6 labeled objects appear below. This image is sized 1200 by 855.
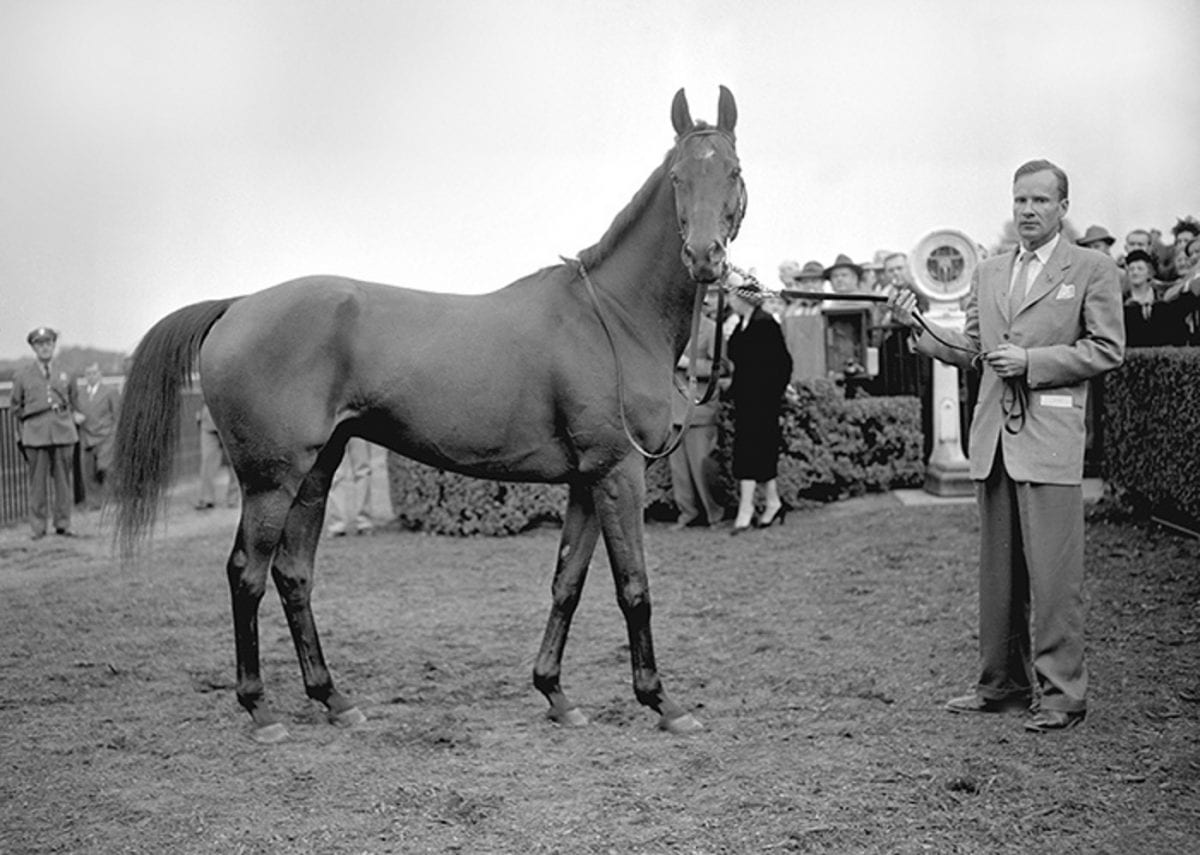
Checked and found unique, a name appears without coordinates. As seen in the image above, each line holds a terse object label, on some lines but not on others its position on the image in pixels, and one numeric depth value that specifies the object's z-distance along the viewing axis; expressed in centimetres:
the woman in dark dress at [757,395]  923
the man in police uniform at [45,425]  1056
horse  427
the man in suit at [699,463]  949
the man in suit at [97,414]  1213
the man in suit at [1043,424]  407
